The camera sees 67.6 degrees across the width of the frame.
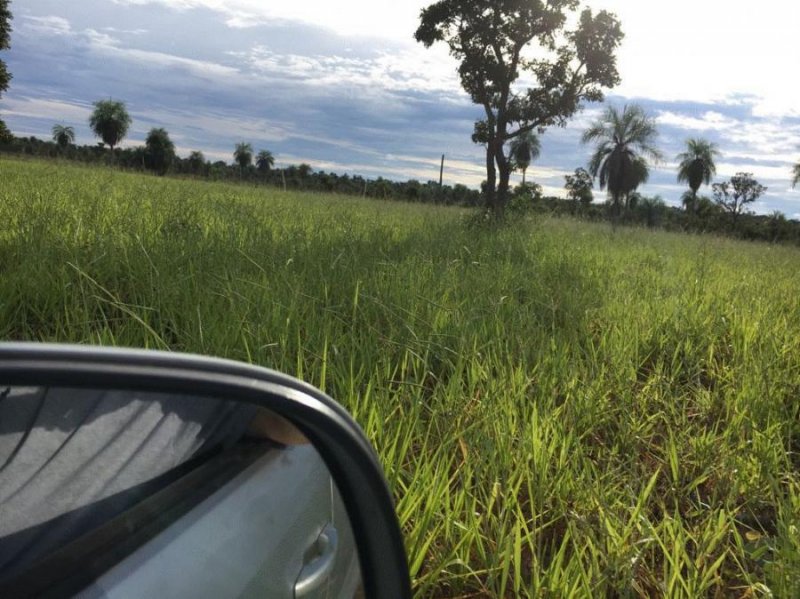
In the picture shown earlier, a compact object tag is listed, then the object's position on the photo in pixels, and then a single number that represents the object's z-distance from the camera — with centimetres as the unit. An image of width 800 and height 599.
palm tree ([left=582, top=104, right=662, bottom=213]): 3569
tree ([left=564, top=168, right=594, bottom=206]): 5783
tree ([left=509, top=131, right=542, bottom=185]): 4859
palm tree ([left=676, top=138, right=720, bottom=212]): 5384
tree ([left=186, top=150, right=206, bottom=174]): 6484
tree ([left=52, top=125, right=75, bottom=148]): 8185
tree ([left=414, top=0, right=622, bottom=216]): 1703
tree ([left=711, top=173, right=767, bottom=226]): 6033
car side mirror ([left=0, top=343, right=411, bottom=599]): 61
